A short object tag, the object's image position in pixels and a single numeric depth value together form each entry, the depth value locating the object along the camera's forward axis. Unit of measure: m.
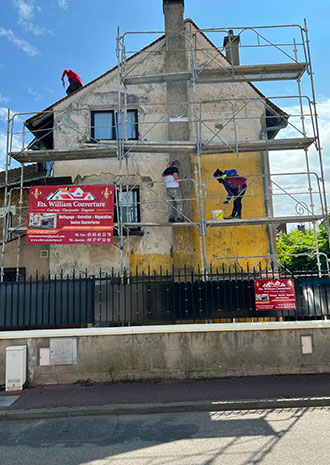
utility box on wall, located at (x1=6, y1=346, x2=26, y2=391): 7.52
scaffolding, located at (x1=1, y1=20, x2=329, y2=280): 10.84
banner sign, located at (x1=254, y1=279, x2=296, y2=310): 8.20
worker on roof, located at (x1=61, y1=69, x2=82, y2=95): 13.57
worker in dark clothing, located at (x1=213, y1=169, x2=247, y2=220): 12.03
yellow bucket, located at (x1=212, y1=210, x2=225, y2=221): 11.47
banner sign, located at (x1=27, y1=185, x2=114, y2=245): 10.27
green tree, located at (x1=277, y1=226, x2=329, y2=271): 22.56
